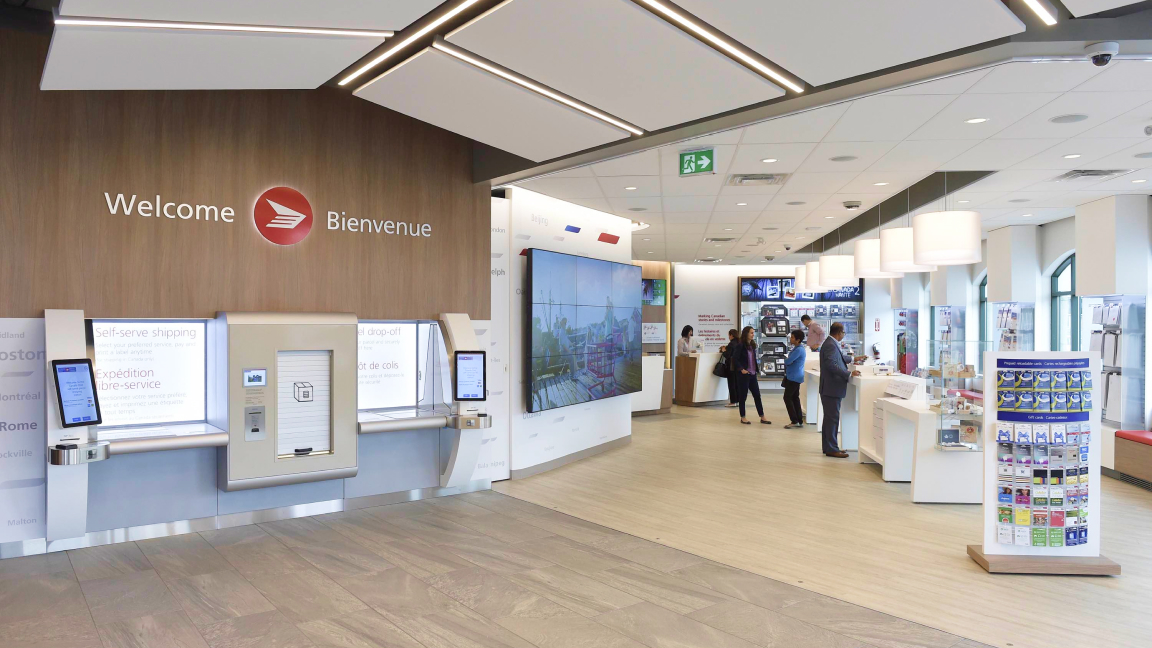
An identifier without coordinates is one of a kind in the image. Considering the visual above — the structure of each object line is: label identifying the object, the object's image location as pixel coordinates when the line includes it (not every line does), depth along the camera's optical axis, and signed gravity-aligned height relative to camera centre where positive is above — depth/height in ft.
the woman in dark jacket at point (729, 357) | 39.84 -1.92
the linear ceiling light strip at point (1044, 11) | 10.92 +4.68
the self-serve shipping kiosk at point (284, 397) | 16.78 -1.75
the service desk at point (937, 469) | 19.97 -4.00
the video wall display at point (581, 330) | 23.86 -0.28
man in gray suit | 26.86 -2.28
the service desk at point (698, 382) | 44.60 -3.63
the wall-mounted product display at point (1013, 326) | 34.86 -0.20
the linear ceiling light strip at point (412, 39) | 11.81 +5.00
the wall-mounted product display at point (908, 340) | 50.75 -1.24
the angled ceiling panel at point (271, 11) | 10.64 +4.69
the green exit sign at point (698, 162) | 18.76 +4.14
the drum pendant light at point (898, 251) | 22.85 +2.22
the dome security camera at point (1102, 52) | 11.73 +4.32
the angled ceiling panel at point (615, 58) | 11.56 +4.66
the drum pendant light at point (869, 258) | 26.63 +2.32
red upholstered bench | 22.44 -4.12
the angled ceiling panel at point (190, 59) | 12.00 +4.68
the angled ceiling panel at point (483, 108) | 14.15 +4.60
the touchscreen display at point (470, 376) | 20.08 -1.46
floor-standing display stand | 14.57 -2.98
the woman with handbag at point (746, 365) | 38.29 -2.23
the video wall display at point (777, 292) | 54.19 +2.26
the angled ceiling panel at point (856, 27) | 10.72 +4.51
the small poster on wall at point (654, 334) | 44.88 -0.70
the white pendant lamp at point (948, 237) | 19.75 +2.28
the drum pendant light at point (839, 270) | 32.96 +2.33
